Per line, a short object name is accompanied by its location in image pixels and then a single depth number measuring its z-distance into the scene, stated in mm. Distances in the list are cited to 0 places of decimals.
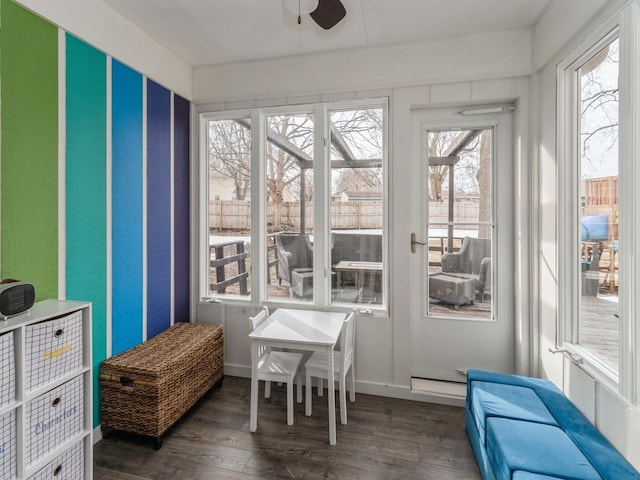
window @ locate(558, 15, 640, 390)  1413
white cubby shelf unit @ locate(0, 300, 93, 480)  1363
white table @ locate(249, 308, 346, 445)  2020
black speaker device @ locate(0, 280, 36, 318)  1384
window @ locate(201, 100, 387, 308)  2711
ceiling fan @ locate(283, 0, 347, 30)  1541
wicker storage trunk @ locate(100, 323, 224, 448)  1979
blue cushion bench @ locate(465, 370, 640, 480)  1301
